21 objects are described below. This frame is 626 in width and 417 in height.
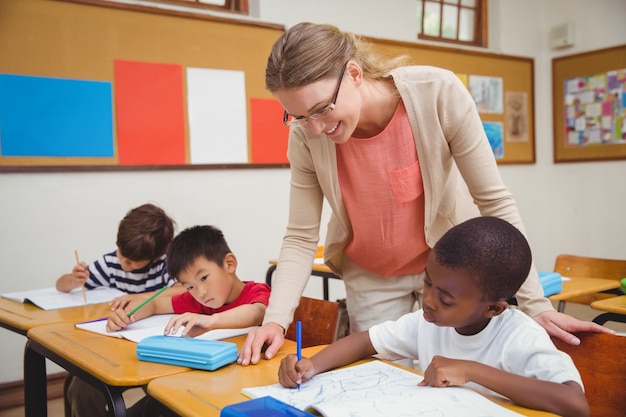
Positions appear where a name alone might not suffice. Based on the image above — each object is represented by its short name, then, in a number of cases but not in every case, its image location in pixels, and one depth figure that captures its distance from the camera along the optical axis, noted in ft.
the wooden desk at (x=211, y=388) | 3.42
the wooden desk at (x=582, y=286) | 7.60
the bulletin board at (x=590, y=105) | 16.51
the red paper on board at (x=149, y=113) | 11.19
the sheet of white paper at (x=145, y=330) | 5.14
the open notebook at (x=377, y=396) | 3.01
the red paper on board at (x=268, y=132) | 12.81
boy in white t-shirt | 3.20
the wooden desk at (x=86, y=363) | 4.20
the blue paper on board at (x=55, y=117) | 10.20
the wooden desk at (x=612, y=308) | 6.61
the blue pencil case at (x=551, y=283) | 7.53
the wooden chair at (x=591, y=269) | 8.64
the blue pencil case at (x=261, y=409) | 3.05
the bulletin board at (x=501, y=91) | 16.20
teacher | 4.23
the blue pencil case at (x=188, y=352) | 4.21
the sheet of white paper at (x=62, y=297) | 6.91
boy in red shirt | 5.58
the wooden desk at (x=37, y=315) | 5.99
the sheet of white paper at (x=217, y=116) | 12.01
